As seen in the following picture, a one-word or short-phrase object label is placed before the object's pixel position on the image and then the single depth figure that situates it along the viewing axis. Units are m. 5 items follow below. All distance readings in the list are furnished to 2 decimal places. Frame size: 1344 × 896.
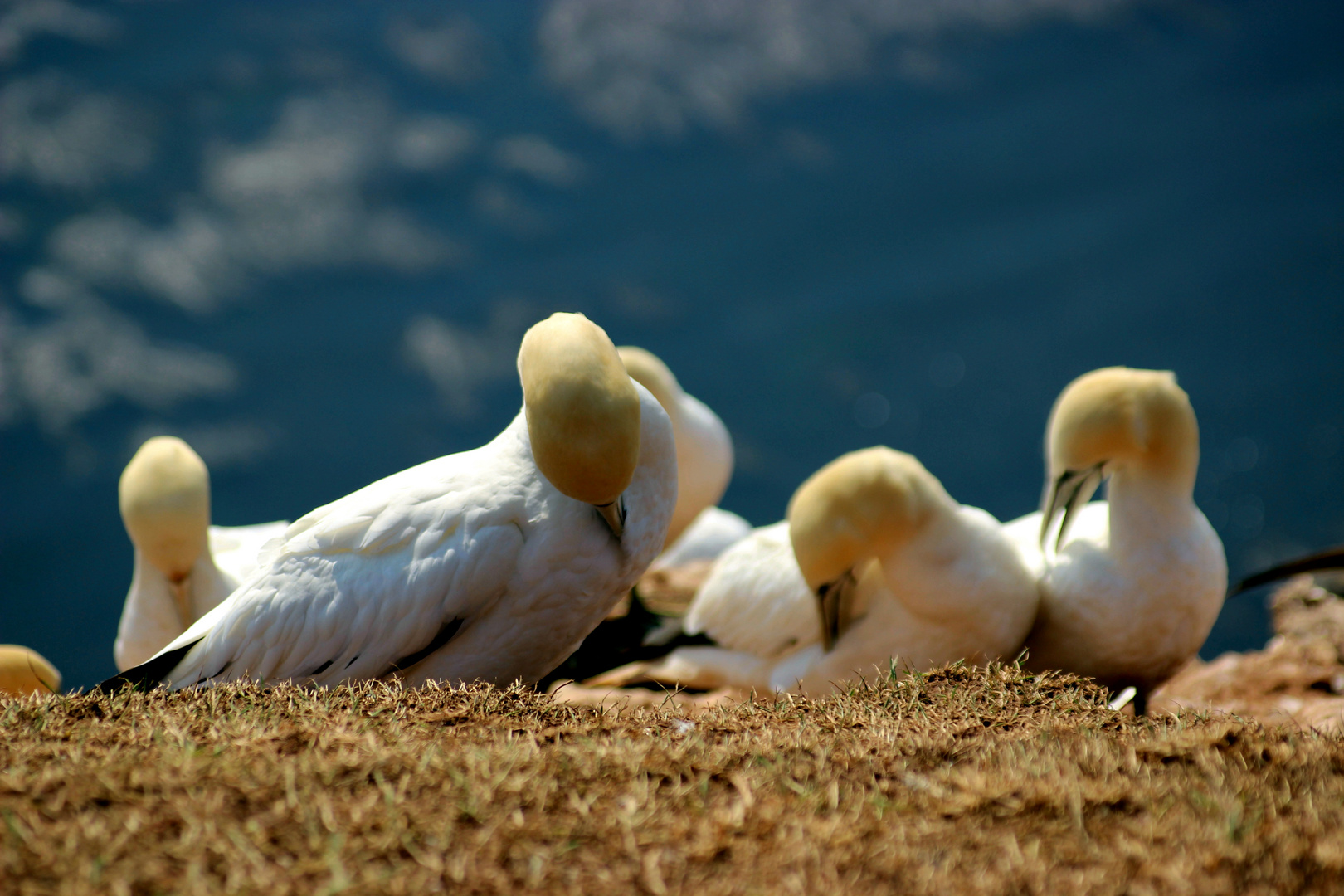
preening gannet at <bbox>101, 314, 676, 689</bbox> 5.98
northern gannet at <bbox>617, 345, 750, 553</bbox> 12.56
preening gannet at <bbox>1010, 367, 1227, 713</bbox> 7.84
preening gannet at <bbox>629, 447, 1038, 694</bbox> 7.55
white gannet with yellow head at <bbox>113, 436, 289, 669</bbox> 8.64
